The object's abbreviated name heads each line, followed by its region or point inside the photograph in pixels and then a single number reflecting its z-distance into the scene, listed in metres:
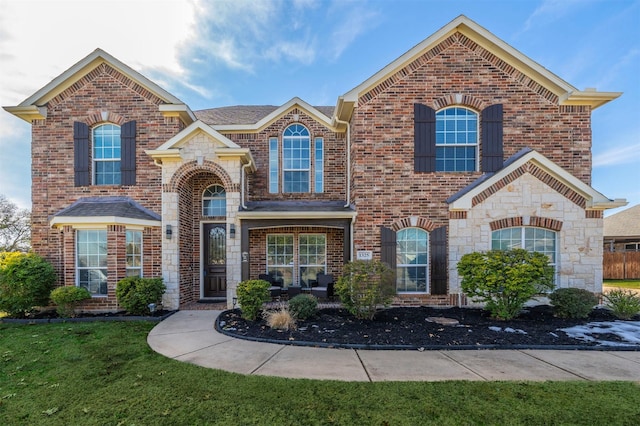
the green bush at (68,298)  7.72
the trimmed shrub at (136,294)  7.76
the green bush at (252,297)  7.09
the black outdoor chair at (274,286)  9.42
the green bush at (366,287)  7.01
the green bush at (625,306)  7.15
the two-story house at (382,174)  8.30
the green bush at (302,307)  6.93
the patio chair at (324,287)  9.09
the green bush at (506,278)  6.78
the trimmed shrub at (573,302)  7.09
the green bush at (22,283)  7.73
